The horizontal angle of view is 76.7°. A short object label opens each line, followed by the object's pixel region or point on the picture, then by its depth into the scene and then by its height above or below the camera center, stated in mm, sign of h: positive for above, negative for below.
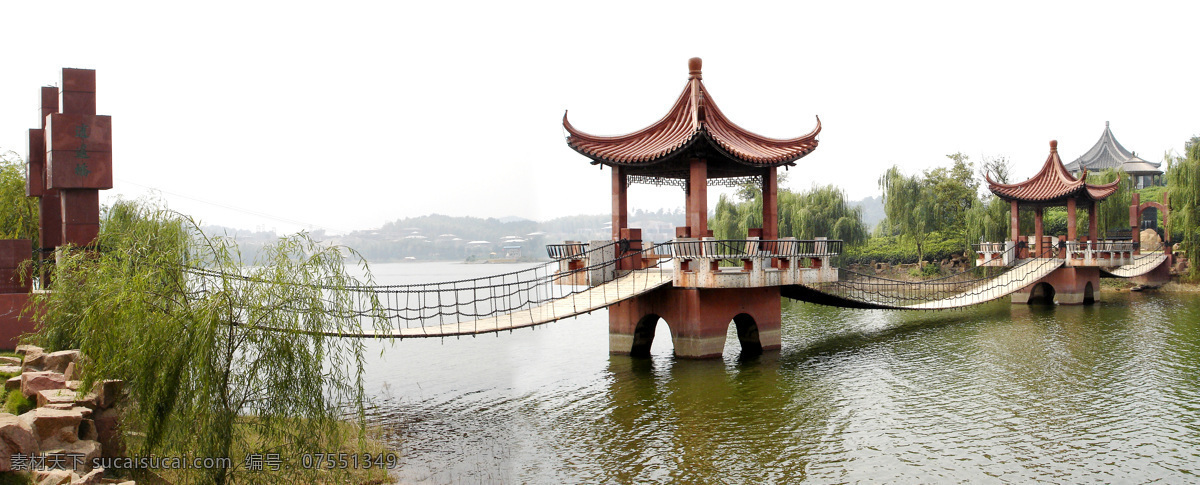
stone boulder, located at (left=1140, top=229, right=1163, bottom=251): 39906 -305
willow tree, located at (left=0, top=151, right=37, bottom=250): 18266 +856
